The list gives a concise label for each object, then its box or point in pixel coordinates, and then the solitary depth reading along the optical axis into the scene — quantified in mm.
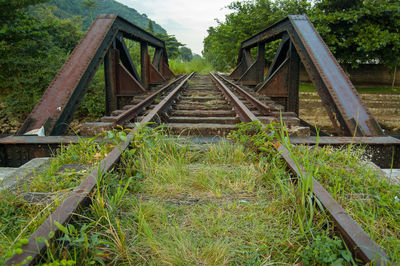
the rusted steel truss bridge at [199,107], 1385
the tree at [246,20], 15672
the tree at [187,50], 108125
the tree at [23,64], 8344
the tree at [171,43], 45312
